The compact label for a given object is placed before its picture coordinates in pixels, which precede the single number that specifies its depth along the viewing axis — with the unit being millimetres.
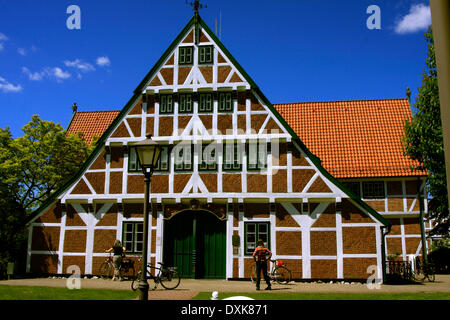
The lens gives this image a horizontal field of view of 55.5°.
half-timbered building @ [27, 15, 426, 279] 18219
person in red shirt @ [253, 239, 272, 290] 14992
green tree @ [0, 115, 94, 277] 21578
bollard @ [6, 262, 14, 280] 18547
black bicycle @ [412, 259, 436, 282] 19484
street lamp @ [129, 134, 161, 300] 8594
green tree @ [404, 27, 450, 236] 19891
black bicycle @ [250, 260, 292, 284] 17531
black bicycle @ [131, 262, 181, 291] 14758
